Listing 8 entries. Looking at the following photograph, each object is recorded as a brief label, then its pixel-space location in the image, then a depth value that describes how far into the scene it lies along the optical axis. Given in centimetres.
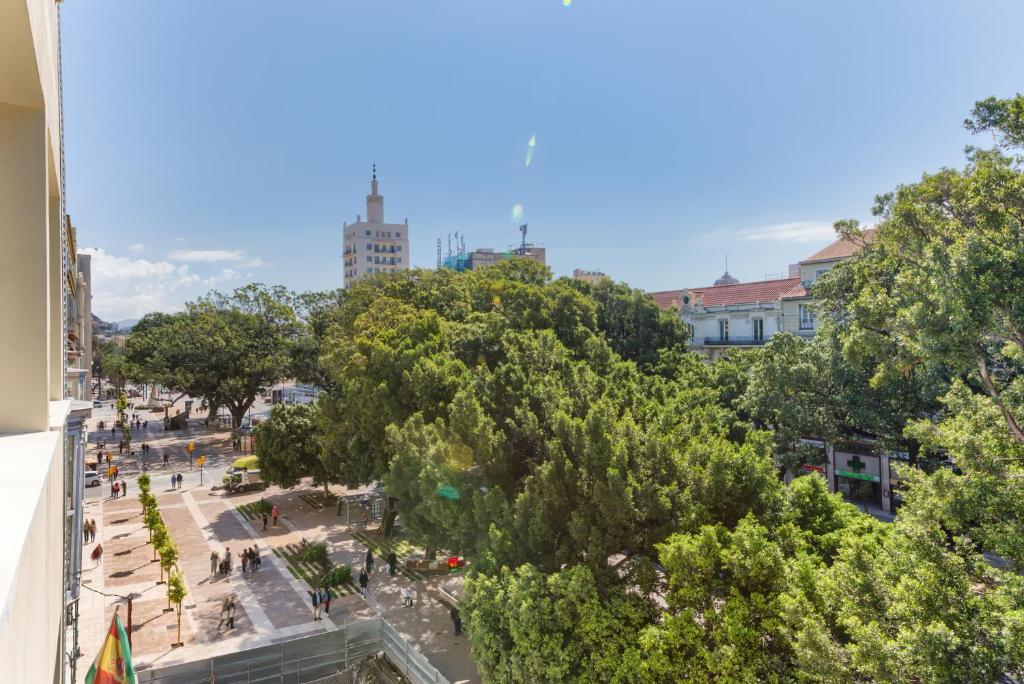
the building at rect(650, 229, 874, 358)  3928
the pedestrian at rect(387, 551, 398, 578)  2286
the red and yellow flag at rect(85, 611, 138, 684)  1044
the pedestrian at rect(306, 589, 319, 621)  1940
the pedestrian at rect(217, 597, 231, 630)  1877
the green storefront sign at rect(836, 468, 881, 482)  2973
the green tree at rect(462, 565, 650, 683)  1159
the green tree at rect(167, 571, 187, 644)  1761
